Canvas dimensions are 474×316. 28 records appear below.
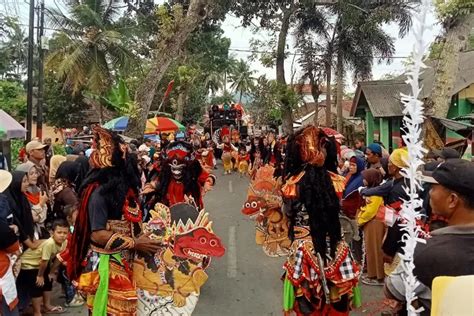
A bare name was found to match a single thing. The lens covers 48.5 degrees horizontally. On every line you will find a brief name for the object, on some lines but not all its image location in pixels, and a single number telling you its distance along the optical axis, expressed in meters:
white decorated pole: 1.53
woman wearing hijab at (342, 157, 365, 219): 6.88
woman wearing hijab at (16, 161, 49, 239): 5.68
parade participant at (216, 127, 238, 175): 20.94
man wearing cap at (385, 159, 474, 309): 2.04
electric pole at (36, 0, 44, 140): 13.86
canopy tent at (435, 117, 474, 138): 10.20
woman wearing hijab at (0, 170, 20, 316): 3.94
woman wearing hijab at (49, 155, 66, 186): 7.46
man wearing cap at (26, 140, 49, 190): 6.84
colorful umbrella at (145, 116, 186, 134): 16.53
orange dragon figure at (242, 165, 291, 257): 4.62
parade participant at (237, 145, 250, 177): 20.49
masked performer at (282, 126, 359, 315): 3.96
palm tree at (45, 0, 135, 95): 19.33
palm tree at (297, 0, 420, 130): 22.41
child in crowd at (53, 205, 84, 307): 5.69
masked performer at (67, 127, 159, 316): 3.67
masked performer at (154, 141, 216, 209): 6.11
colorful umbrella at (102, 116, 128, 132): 15.28
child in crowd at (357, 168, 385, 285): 5.97
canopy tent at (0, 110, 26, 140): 8.56
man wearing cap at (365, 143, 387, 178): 7.03
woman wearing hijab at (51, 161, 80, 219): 6.02
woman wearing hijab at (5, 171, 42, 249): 4.85
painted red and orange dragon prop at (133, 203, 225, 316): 3.80
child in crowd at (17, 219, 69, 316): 5.31
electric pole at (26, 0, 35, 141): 12.45
